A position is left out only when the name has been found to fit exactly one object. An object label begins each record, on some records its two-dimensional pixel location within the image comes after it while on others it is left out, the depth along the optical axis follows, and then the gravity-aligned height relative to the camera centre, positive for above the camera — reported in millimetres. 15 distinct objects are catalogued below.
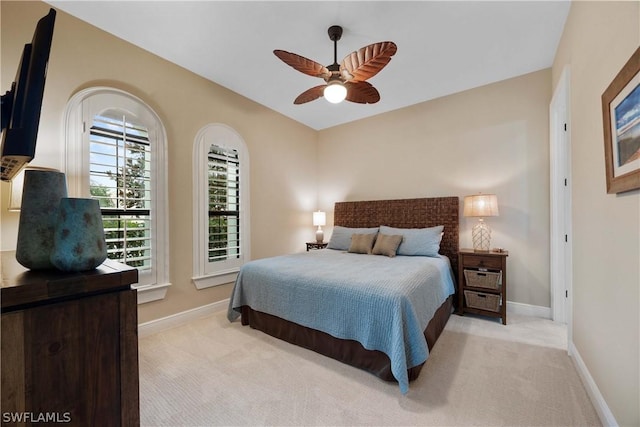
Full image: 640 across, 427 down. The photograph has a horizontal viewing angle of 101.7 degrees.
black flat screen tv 710 +329
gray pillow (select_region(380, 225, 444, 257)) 3268 -383
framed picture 1143 +400
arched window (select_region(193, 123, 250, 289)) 3162 +119
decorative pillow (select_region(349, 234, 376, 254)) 3545 -427
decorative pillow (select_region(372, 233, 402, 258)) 3333 -422
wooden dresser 591 -334
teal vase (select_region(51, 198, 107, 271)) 737 -65
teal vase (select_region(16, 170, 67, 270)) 755 -14
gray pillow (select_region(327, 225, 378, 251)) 3922 -362
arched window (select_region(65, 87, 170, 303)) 2297 +413
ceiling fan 2004 +1213
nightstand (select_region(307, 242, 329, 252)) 4543 -564
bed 1816 -771
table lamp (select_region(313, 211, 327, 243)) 4711 -145
